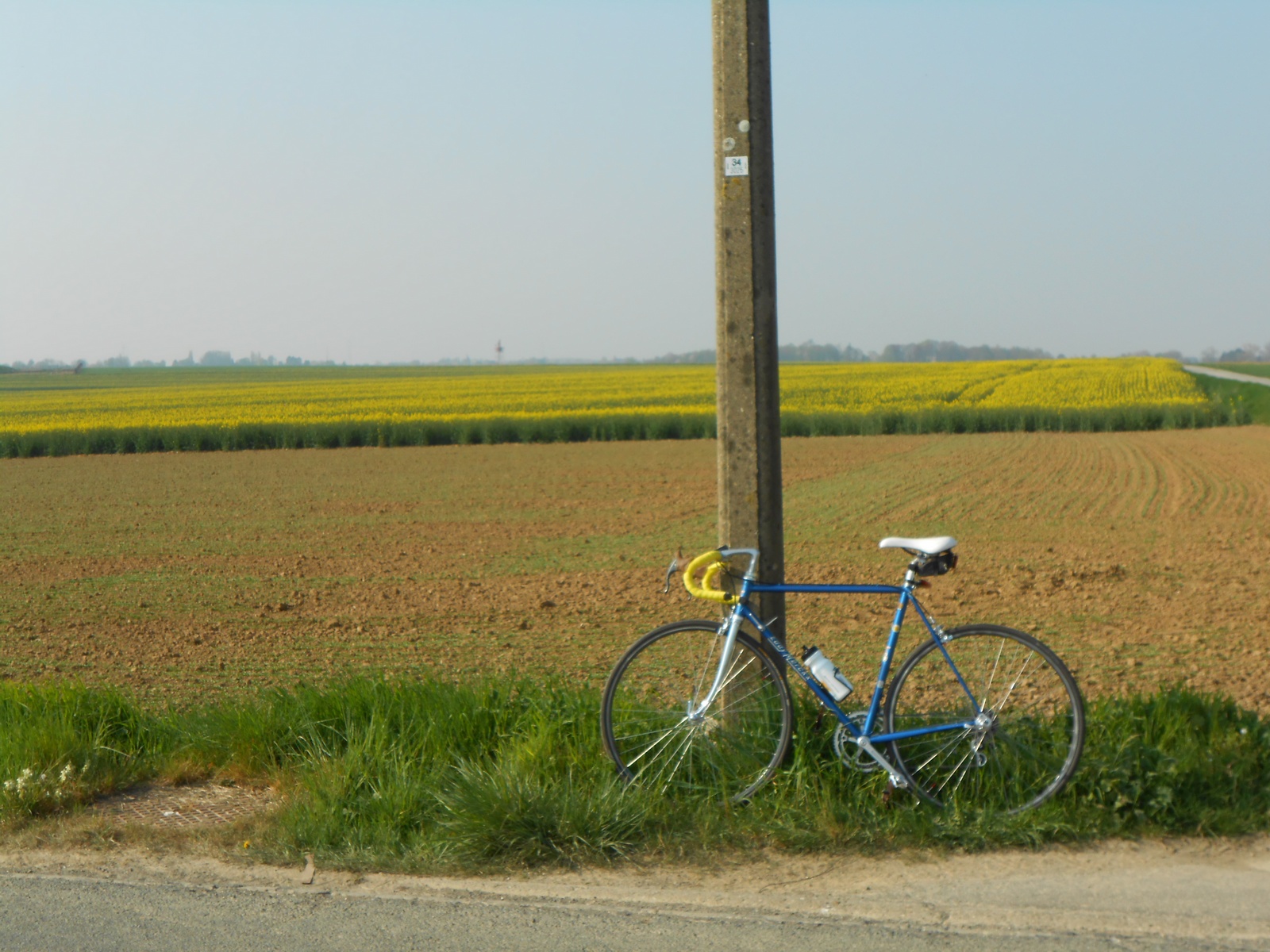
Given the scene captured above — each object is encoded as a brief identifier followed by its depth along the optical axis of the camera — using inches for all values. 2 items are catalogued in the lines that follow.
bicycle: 178.5
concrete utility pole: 198.2
